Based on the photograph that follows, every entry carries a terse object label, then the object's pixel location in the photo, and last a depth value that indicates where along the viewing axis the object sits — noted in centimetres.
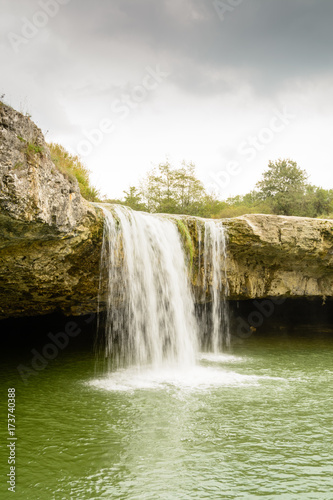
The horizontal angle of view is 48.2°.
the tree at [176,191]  2661
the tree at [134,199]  2654
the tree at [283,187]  3262
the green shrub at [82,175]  1081
